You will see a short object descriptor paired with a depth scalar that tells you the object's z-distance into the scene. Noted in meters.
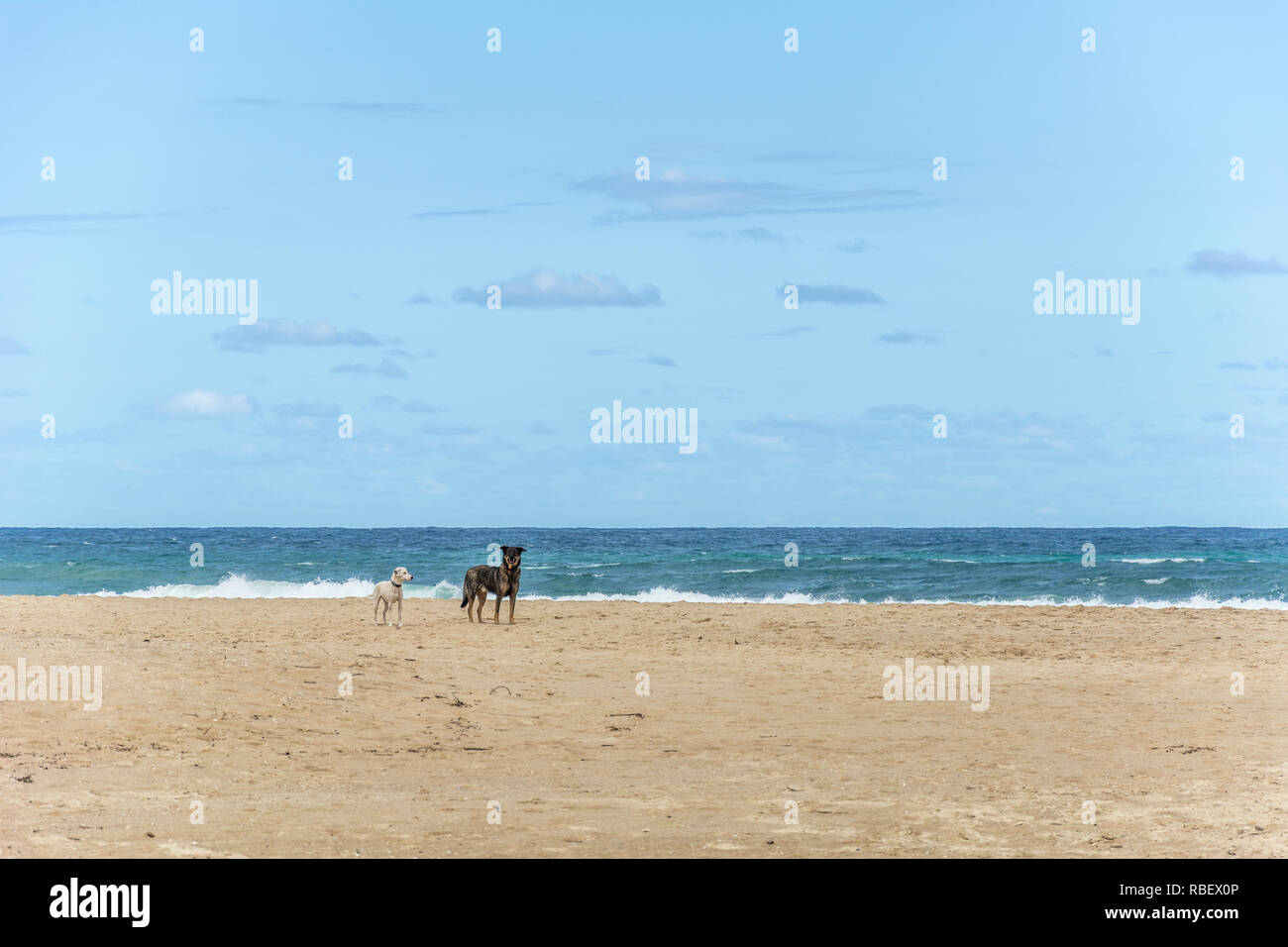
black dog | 24.62
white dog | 22.61
